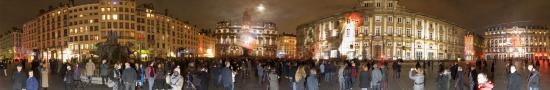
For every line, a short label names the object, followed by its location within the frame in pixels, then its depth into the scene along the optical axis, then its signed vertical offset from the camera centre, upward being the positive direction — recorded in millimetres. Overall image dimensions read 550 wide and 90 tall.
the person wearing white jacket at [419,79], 15555 -974
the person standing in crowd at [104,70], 22484 -955
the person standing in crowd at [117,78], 17917 -1022
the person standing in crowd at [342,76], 20172 -1142
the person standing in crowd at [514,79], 14539 -934
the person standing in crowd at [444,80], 17000 -1101
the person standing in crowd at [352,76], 22212 -1250
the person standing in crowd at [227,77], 19578 -1089
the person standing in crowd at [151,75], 18297 -920
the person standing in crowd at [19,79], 14867 -826
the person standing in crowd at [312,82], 15219 -1001
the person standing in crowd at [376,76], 17141 -970
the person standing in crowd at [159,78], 17234 -972
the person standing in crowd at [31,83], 14133 -884
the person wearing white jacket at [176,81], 13719 -862
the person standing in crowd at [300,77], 15638 -909
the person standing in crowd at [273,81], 17125 -1085
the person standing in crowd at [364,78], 16094 -966
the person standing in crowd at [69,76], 19116 -1004
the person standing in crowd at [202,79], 17672 -1057
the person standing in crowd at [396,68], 31186 -1354
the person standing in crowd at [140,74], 20627 -1016
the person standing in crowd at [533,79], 14555 -940
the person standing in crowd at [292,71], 21748 -1018
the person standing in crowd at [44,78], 17500 -949
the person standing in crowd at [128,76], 16734 -871
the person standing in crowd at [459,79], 17000 -1092
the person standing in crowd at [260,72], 24883 -1189
